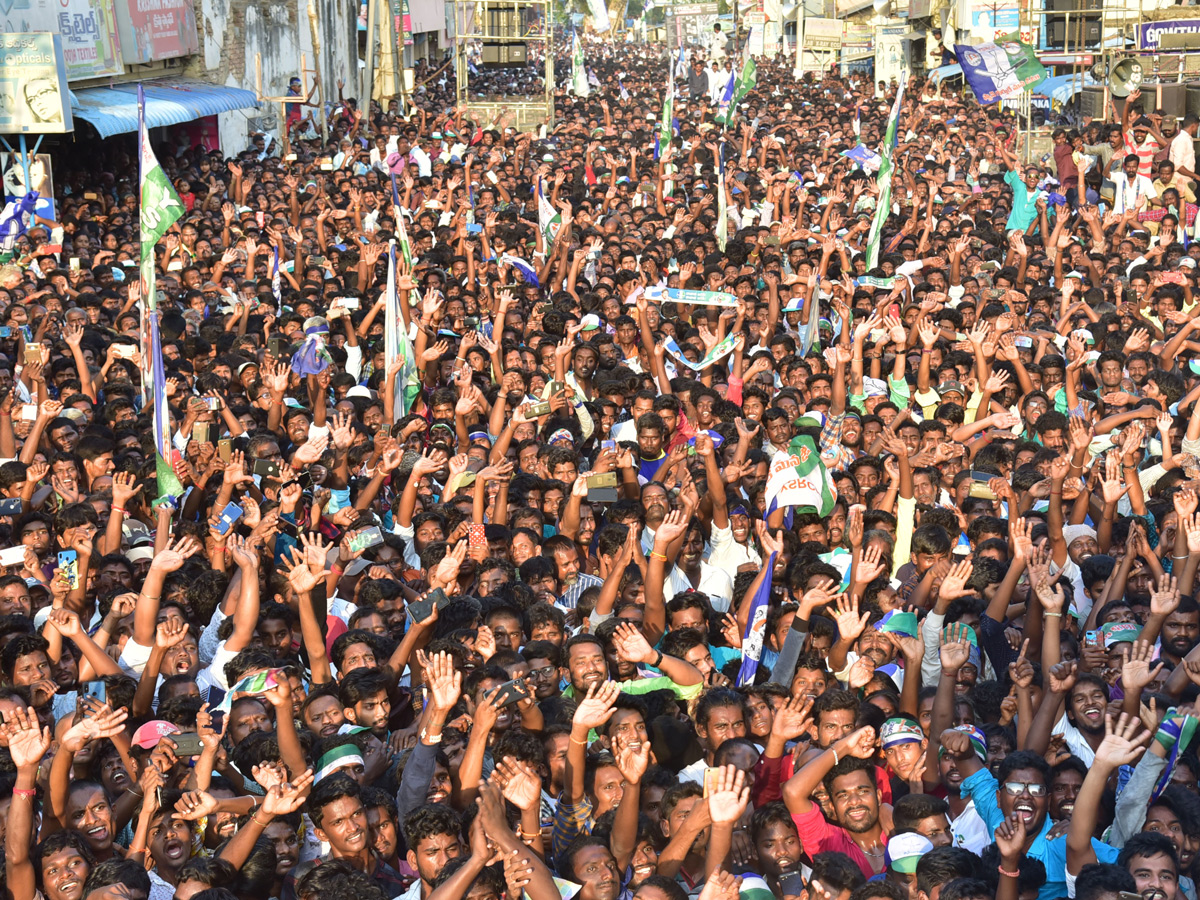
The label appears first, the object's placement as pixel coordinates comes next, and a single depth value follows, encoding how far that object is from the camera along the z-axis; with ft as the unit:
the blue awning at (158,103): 56.34
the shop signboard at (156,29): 66.59
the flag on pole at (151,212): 28.24
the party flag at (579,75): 112.88
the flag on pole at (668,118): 59.26
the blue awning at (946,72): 106.48
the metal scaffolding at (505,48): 94.27
